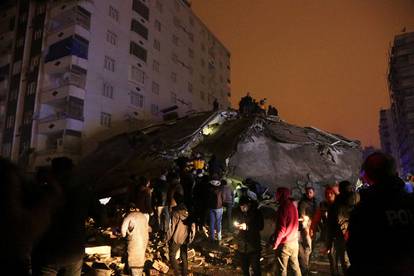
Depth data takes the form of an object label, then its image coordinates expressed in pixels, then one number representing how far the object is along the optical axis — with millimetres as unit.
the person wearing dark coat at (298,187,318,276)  6832
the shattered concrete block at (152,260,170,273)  8039
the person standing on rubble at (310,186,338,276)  6645
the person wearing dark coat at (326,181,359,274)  5574
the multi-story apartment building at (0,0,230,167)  25312
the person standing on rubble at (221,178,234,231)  11133
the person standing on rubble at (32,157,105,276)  3252
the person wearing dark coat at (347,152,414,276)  2150
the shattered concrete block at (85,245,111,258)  8359
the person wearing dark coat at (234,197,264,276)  6059
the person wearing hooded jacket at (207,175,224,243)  9719
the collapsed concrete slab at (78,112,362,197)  15750
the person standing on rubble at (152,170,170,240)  10048
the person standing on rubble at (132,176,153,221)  9164
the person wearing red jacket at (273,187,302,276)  5539
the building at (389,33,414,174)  46072
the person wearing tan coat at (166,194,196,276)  6934
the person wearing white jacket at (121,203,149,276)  5992
